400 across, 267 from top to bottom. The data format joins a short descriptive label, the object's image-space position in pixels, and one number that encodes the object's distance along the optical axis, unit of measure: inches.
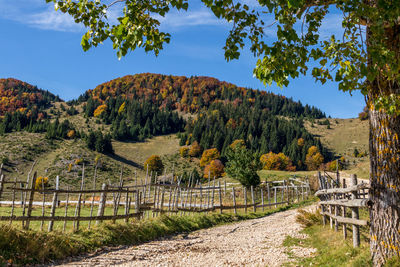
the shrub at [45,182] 2512.3
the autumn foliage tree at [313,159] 4788.4
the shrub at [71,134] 4896.7
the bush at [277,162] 4387.8
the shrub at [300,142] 5300.2
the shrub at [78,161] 3748.5
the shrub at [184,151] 5177.2
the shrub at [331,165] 4494.1
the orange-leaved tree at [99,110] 7165.4
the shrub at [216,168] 4052.4
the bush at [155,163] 4195.4
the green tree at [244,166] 1393.9
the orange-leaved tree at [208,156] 4734.3
